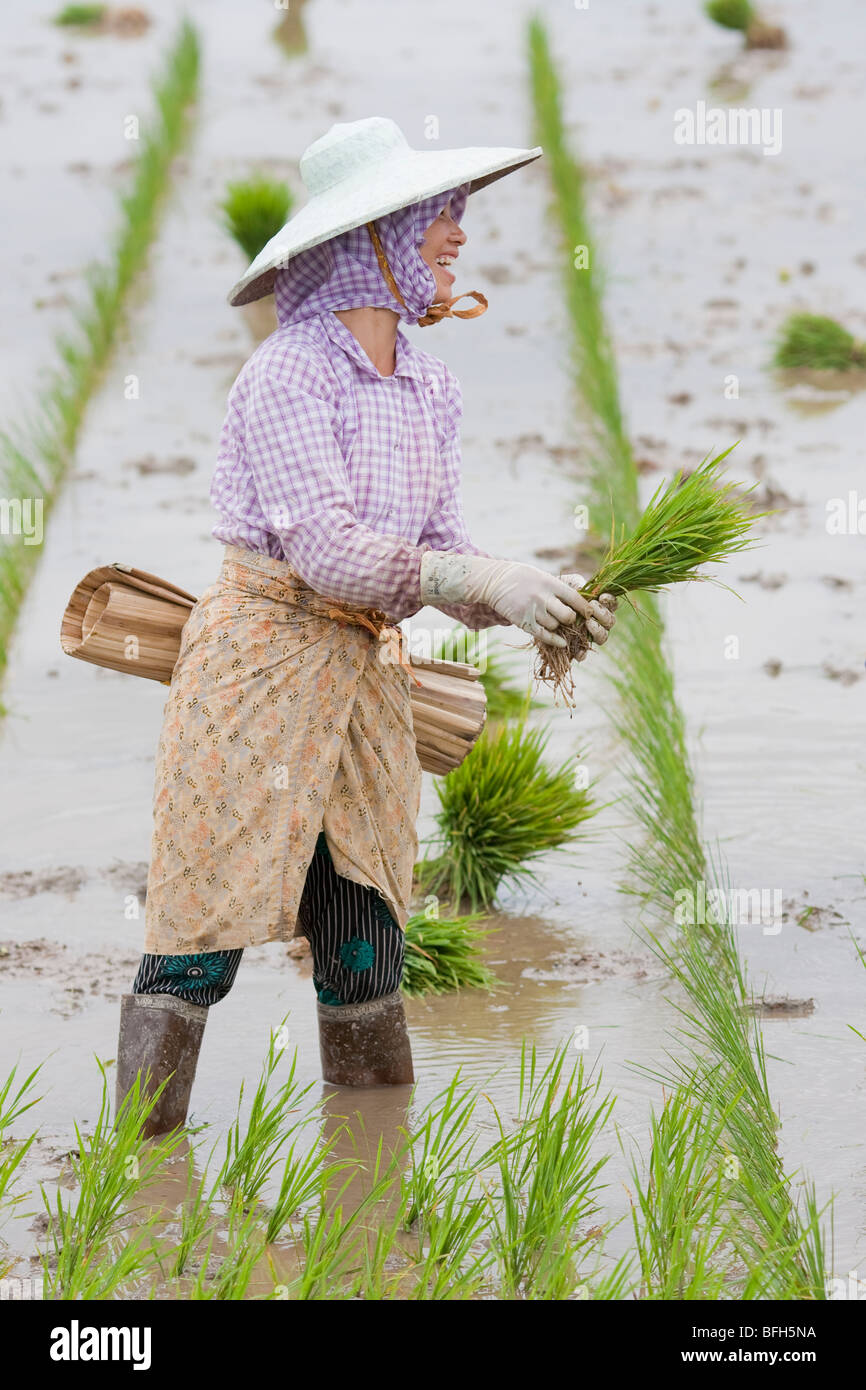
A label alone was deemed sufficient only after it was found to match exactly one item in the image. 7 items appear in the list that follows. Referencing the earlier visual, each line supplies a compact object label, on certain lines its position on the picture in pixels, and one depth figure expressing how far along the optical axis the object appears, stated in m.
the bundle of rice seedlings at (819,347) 17.73
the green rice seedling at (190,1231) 4.66
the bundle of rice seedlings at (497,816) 7.88
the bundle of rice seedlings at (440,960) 7.01
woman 5.32
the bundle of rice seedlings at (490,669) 8.93
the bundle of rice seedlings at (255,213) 19.12
